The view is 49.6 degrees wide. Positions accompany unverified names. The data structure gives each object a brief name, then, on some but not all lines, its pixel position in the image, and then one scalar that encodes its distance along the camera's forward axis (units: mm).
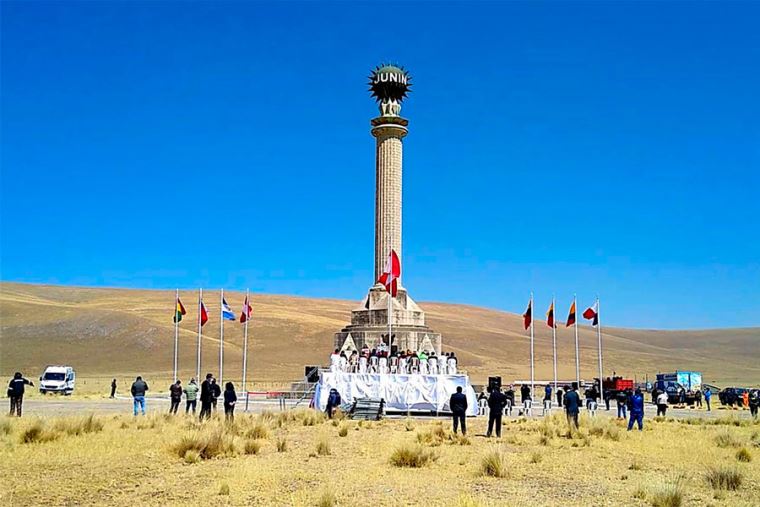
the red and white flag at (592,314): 37906
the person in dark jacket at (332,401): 25675
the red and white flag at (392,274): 31781
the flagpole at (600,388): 37853
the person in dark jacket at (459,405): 20578
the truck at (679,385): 44500
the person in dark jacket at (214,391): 23516
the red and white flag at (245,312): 39341
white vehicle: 44188
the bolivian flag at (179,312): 38088
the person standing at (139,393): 25328
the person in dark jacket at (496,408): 20281
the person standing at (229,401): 22275
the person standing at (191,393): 25219
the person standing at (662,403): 28672
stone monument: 41594
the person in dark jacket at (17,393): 24812
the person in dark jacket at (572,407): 21938
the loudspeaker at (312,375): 41031
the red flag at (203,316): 38631
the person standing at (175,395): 25438
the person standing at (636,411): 22750
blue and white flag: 37688
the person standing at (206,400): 23109
